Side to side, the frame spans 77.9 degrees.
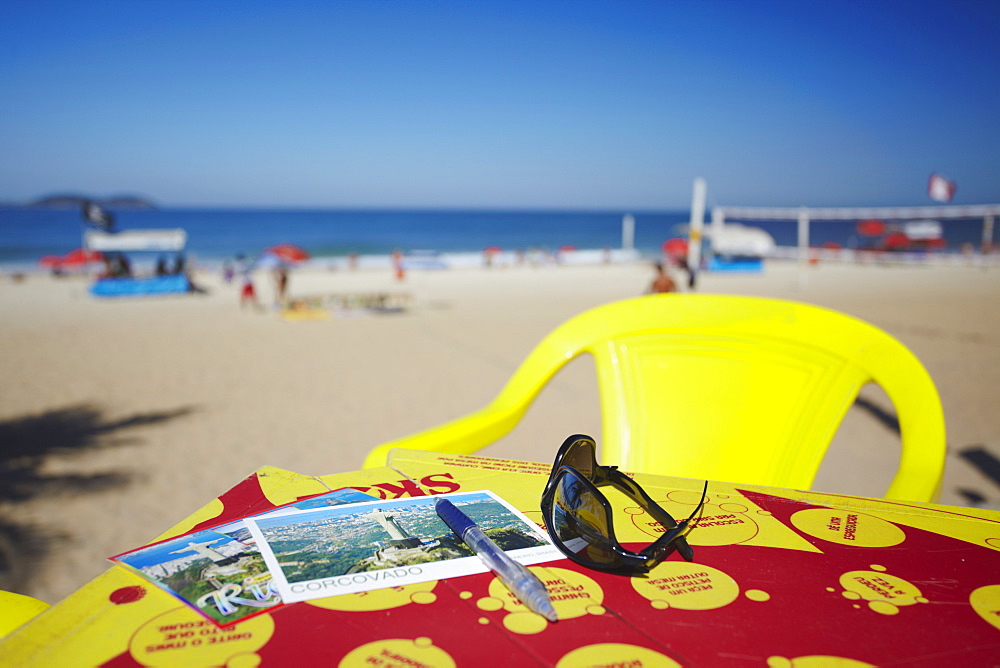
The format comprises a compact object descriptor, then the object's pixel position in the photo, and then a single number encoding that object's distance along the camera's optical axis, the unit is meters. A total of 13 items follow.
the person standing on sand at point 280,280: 12.82
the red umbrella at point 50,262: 23.44
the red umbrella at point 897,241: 32.31
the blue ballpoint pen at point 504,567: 0.84
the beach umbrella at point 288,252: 22.44
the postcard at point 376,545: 0.92
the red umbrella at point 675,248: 29.02
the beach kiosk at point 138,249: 15.28
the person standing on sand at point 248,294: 12.80
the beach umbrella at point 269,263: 13.71
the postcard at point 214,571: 0.85
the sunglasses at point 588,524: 0.95
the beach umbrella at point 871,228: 36.97
